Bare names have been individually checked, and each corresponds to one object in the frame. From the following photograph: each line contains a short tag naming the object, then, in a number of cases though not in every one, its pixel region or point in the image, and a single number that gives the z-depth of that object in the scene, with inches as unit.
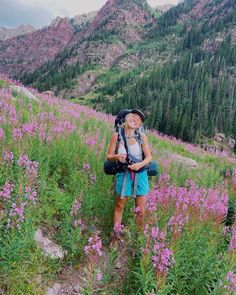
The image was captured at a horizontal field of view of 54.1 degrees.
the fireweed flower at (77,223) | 118.5
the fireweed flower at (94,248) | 90.9
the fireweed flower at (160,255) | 95.7
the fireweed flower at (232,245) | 107.4
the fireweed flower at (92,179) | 153.3
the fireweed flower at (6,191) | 99.4
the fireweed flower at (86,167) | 152.4
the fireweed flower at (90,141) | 195.1
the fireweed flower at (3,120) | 168.7
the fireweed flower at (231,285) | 95.3
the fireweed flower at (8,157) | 126.7
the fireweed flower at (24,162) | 119.6
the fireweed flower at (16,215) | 94.5
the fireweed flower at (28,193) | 103.7
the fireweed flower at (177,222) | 114.0
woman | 143.5
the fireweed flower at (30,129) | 158.0
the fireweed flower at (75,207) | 124.4
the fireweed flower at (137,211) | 134.9
